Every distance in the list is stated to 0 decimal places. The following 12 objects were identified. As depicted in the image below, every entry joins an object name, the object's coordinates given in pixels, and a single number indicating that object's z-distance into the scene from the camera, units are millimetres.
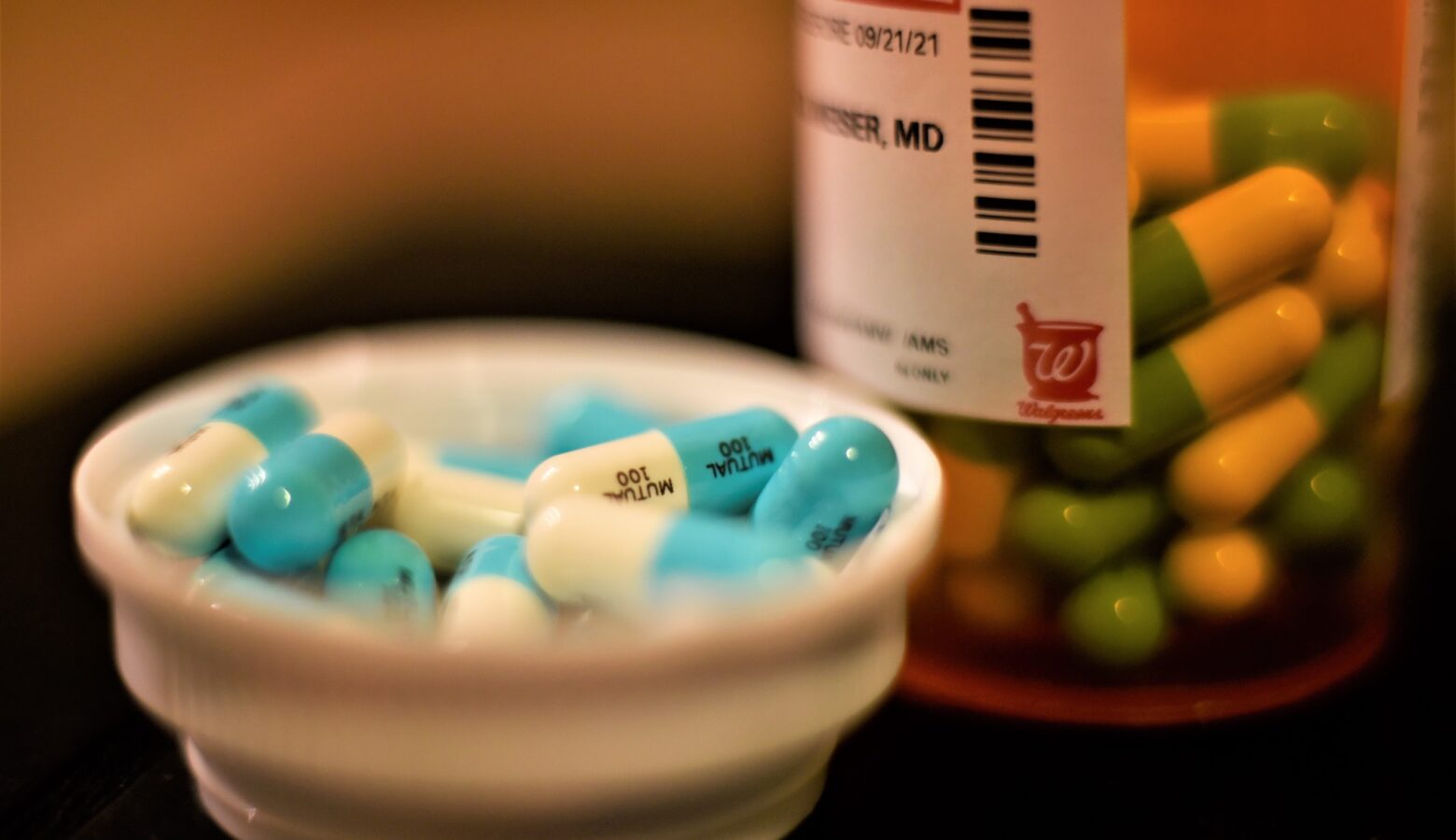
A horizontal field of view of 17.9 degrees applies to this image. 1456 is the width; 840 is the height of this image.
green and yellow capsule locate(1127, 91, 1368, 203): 273
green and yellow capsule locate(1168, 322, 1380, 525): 273
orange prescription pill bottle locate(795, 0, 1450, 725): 272
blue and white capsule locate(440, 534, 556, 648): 263
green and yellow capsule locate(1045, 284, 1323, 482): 274
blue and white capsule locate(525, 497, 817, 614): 264
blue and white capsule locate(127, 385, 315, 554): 269
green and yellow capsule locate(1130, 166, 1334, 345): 273
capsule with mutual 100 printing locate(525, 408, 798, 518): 275
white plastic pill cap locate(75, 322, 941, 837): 252
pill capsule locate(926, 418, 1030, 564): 279
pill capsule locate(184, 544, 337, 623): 255
